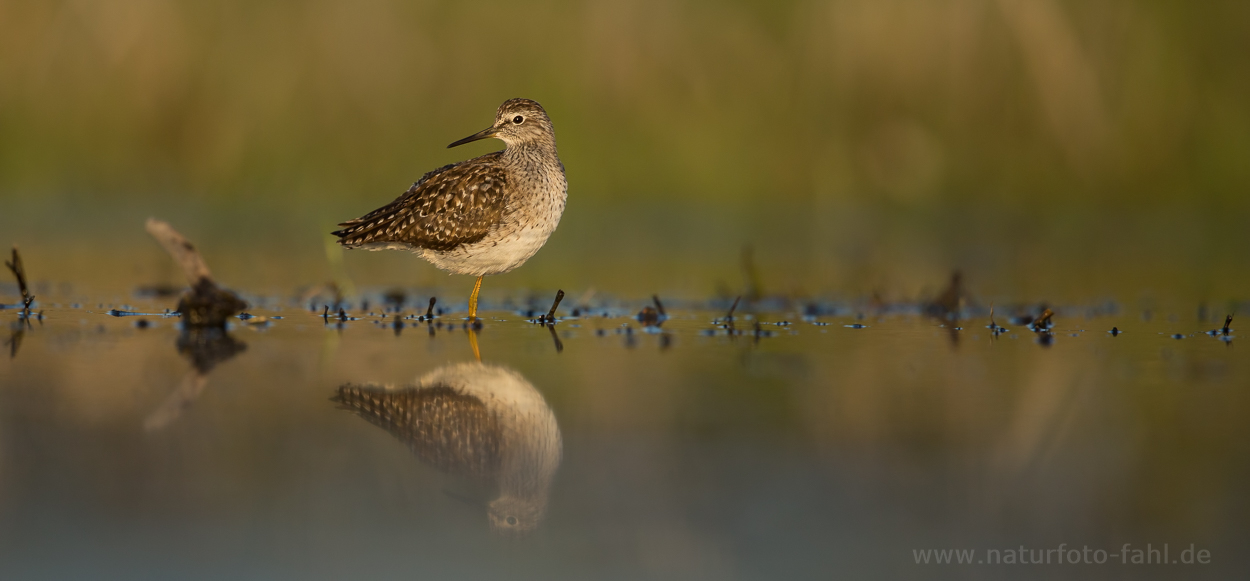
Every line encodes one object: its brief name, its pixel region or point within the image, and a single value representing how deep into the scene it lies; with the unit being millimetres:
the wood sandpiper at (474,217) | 18328
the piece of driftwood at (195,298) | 16328
